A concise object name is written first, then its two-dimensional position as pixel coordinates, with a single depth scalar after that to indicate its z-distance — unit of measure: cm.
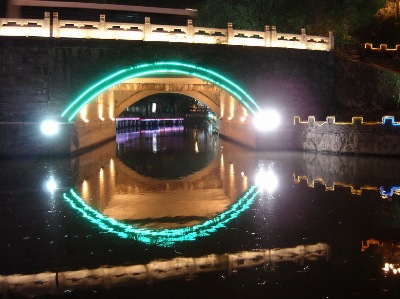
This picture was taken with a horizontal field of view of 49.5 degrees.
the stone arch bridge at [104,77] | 1934
